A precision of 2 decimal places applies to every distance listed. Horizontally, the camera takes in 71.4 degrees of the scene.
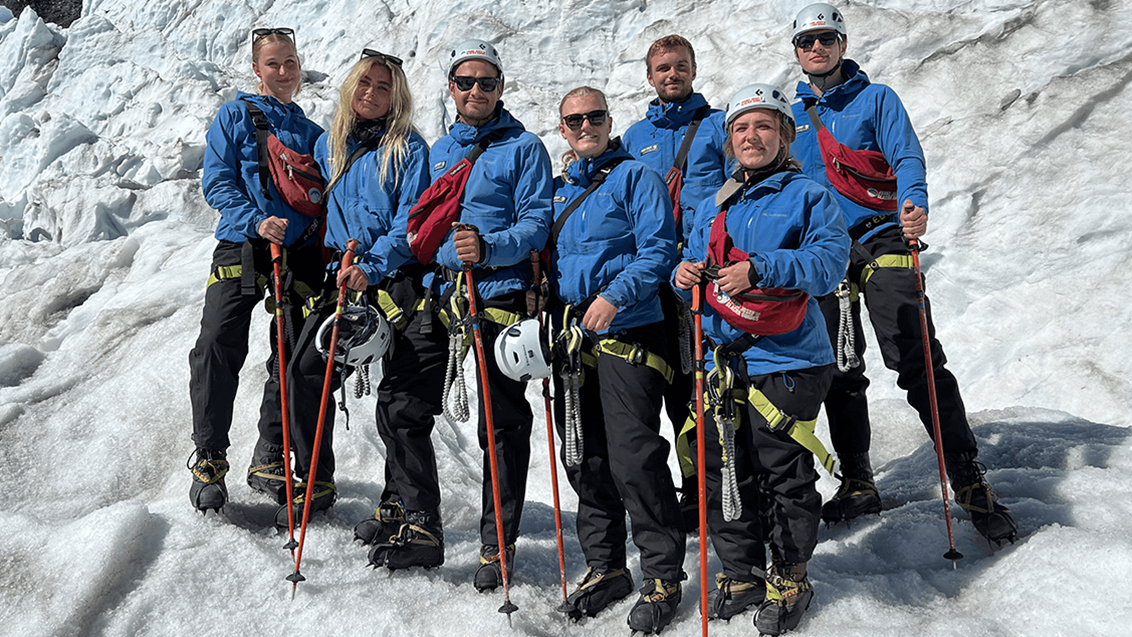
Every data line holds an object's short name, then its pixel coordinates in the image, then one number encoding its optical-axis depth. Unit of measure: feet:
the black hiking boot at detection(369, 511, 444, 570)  12.84
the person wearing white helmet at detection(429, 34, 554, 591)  12.51
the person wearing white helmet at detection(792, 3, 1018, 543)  13.05
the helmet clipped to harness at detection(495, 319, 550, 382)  11.52
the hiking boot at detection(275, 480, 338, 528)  14.32
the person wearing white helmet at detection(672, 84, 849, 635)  10.25
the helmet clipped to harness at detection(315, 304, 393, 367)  12.61
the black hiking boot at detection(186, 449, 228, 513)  13.84
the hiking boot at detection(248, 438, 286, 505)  15.20
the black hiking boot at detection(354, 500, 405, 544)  13.41
